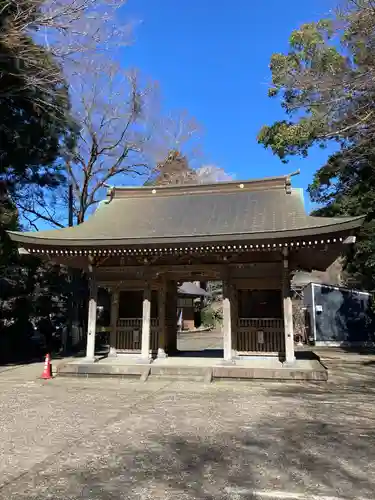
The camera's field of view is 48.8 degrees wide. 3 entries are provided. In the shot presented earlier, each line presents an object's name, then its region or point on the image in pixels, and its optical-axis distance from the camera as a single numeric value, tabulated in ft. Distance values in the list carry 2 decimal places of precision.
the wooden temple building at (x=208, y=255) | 34.91
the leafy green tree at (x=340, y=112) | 29.76
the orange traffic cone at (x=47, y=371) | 36.48
